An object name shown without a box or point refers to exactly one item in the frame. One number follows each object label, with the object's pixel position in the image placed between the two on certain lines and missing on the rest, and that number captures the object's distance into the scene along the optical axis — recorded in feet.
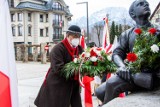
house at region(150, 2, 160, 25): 125.70
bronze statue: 9.18
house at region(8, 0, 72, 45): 166.50
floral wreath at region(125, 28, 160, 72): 8.51
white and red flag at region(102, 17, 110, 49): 27.32
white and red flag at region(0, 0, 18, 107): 8.67
